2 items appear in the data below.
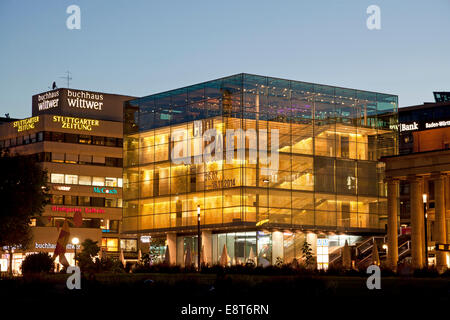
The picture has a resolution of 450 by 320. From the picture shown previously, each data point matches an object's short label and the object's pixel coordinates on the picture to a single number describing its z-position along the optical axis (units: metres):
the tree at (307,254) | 87.50
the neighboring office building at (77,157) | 139.00
